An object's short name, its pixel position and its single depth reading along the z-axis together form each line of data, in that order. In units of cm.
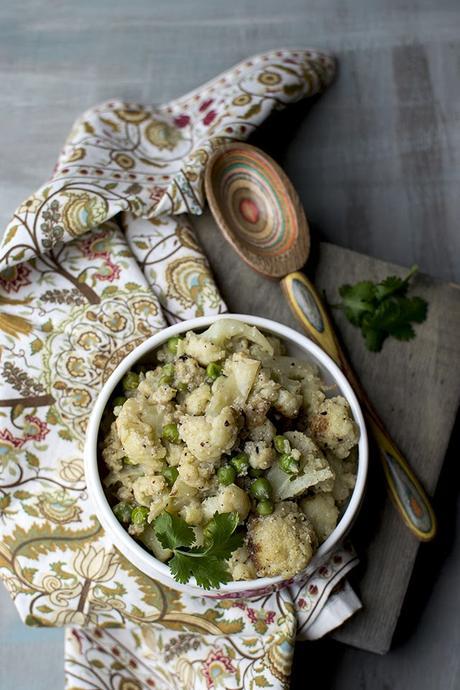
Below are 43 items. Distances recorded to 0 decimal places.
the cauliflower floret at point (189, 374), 68
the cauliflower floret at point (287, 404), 67
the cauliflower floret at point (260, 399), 66
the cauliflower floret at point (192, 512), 66
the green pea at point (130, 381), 70
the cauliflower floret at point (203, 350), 68
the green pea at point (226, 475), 66
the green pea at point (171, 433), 67
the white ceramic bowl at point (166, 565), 68
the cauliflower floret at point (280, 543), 66
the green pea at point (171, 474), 67
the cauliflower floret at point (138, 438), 67
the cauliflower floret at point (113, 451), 69
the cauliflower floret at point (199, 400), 67
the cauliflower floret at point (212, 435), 65
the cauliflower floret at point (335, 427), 68
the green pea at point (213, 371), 68
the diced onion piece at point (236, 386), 67
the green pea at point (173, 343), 70
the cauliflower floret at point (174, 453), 68
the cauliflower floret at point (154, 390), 68
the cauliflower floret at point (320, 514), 68
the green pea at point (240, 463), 66
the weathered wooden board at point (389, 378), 77
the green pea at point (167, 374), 69
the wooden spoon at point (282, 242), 77
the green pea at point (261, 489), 66
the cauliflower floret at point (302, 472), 67
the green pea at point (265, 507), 66
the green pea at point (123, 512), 69
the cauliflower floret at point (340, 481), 69
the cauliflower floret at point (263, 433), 67
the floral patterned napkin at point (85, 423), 75
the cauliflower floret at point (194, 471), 66
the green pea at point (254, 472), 67
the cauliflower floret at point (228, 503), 65
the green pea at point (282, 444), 67
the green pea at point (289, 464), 66
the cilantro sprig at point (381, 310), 79
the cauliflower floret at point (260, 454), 66
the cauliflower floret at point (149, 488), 67
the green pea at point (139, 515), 67
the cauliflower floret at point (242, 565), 67
